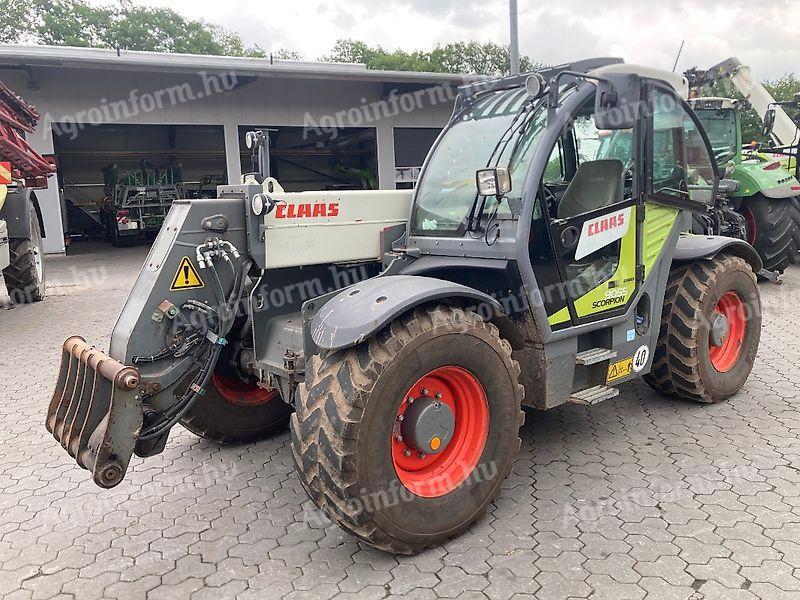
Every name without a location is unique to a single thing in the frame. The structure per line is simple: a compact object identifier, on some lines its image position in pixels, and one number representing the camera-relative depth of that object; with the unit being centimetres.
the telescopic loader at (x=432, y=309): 301
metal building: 1666
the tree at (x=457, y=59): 4906
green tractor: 968
